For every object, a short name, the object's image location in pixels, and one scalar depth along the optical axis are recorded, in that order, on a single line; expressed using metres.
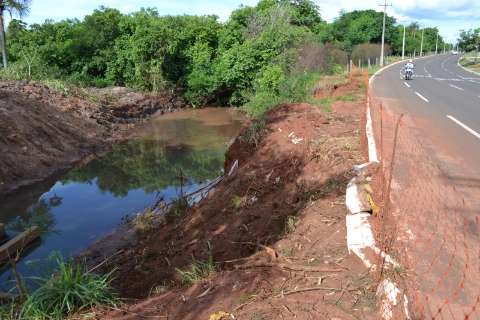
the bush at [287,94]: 17.38
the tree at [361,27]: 69.88
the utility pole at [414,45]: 96.75
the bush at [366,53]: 52.43
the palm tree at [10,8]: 21.70
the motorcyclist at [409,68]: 29.51
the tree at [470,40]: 68.96
